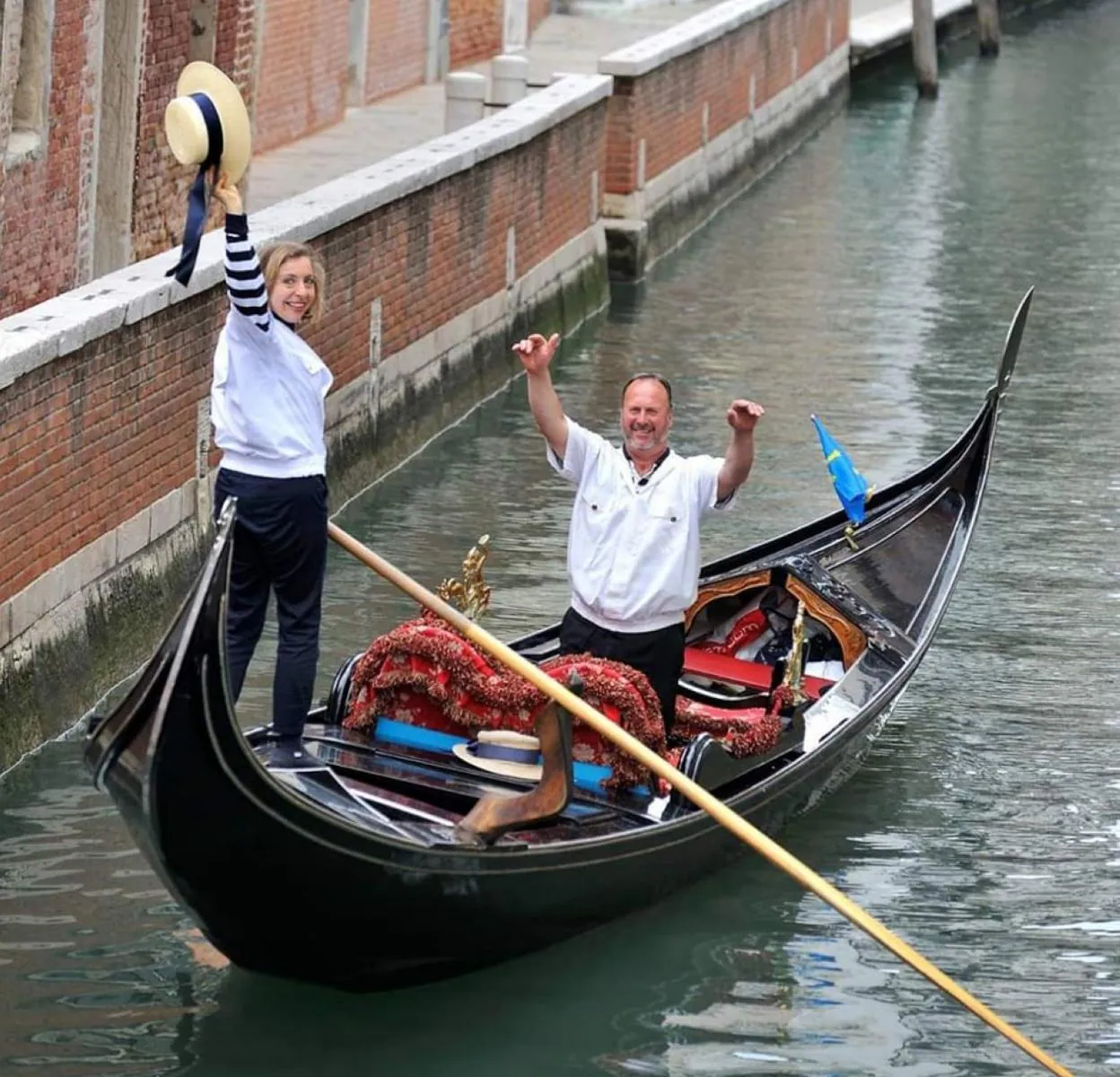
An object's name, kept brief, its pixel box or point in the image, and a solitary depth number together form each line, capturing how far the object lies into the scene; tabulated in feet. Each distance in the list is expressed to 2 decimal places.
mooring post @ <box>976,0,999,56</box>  146.51
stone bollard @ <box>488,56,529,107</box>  78.91
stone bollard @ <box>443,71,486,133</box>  76.90
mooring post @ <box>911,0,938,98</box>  129.18
